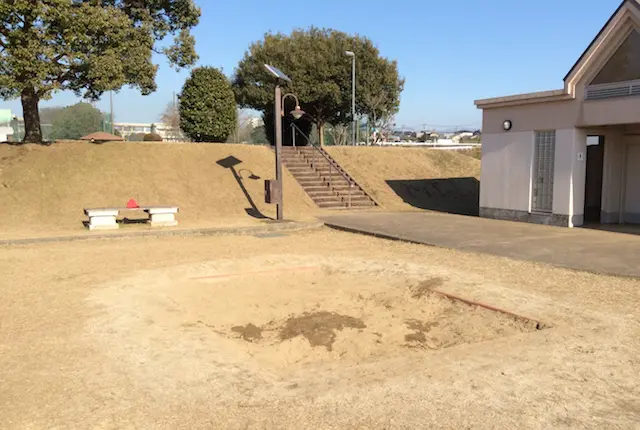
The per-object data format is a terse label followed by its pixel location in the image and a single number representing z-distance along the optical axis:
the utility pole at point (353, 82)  30.24
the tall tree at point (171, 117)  58.52
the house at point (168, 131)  62.17
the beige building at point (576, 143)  11.91
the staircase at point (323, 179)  18.52
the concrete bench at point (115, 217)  12.70
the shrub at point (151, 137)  28.90
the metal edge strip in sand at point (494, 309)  5.26
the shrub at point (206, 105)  21.08
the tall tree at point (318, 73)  32.56
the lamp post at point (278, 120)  13.63
